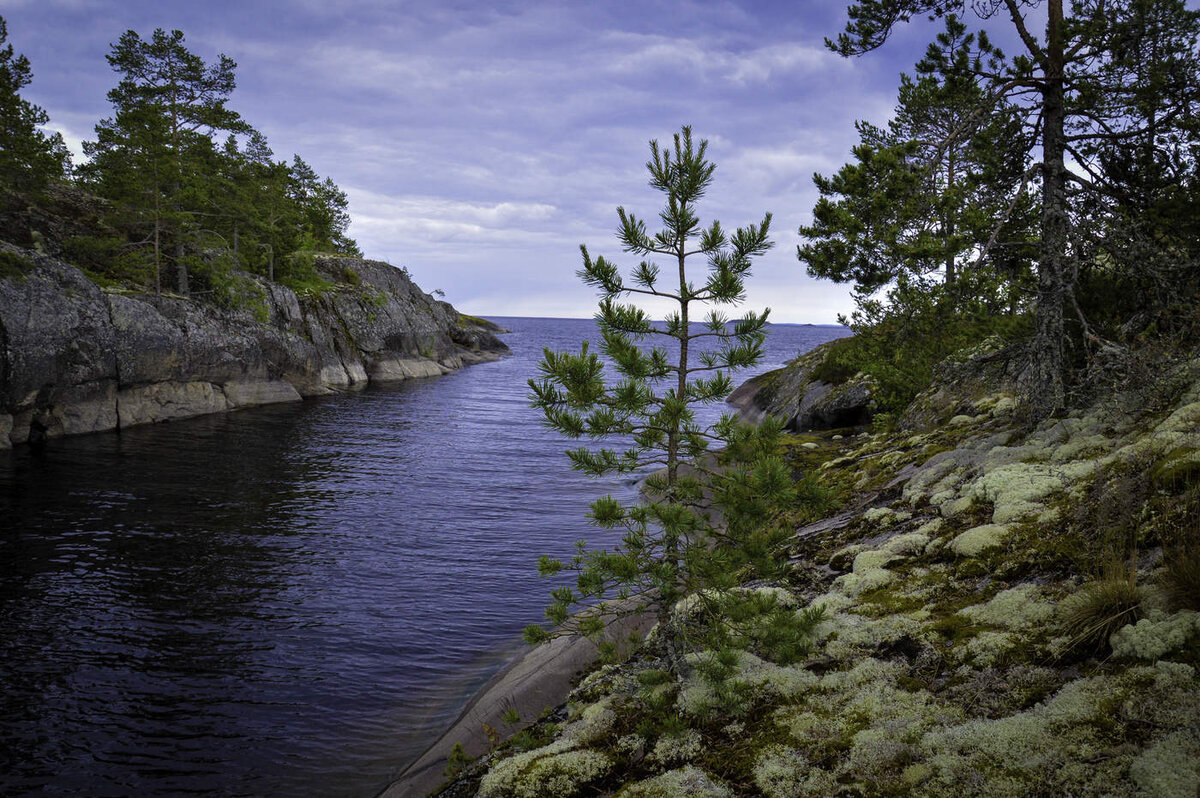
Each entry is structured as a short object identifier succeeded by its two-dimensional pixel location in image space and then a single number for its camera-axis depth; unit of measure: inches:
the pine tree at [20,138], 1307.8
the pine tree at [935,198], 475.2
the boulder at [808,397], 1122.0
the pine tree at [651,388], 304.2
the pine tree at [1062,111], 450.9
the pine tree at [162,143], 1579.7
